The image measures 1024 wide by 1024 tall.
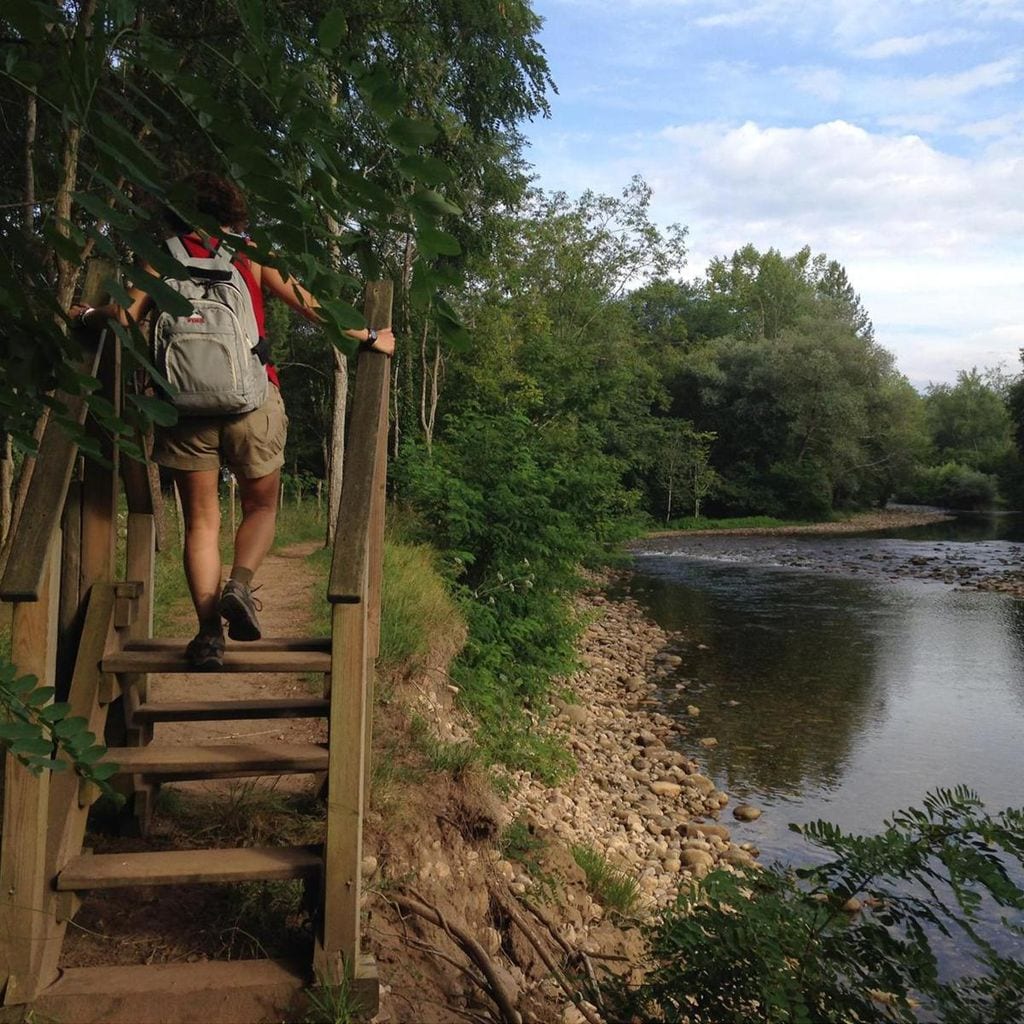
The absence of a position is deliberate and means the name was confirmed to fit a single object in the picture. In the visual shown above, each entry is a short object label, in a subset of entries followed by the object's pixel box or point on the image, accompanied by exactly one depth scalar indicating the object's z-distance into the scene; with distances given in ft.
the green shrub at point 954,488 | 187.73
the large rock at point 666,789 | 27.06
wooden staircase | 8.06
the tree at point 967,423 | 236.43
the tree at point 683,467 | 129.51
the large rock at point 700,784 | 27.63
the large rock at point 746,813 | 25.68
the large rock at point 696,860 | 21.87
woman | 9.30
